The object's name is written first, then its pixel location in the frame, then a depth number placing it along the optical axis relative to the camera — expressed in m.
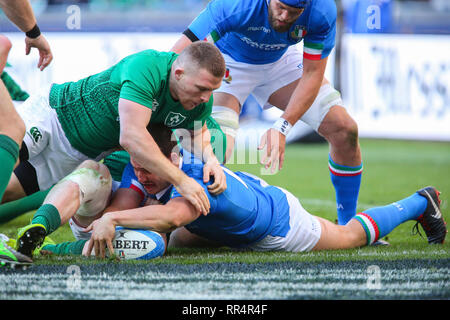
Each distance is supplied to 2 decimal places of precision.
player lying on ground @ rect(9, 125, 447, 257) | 6.23
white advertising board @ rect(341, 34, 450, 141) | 22.47
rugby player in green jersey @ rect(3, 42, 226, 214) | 6.29
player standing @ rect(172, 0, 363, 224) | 8.00
